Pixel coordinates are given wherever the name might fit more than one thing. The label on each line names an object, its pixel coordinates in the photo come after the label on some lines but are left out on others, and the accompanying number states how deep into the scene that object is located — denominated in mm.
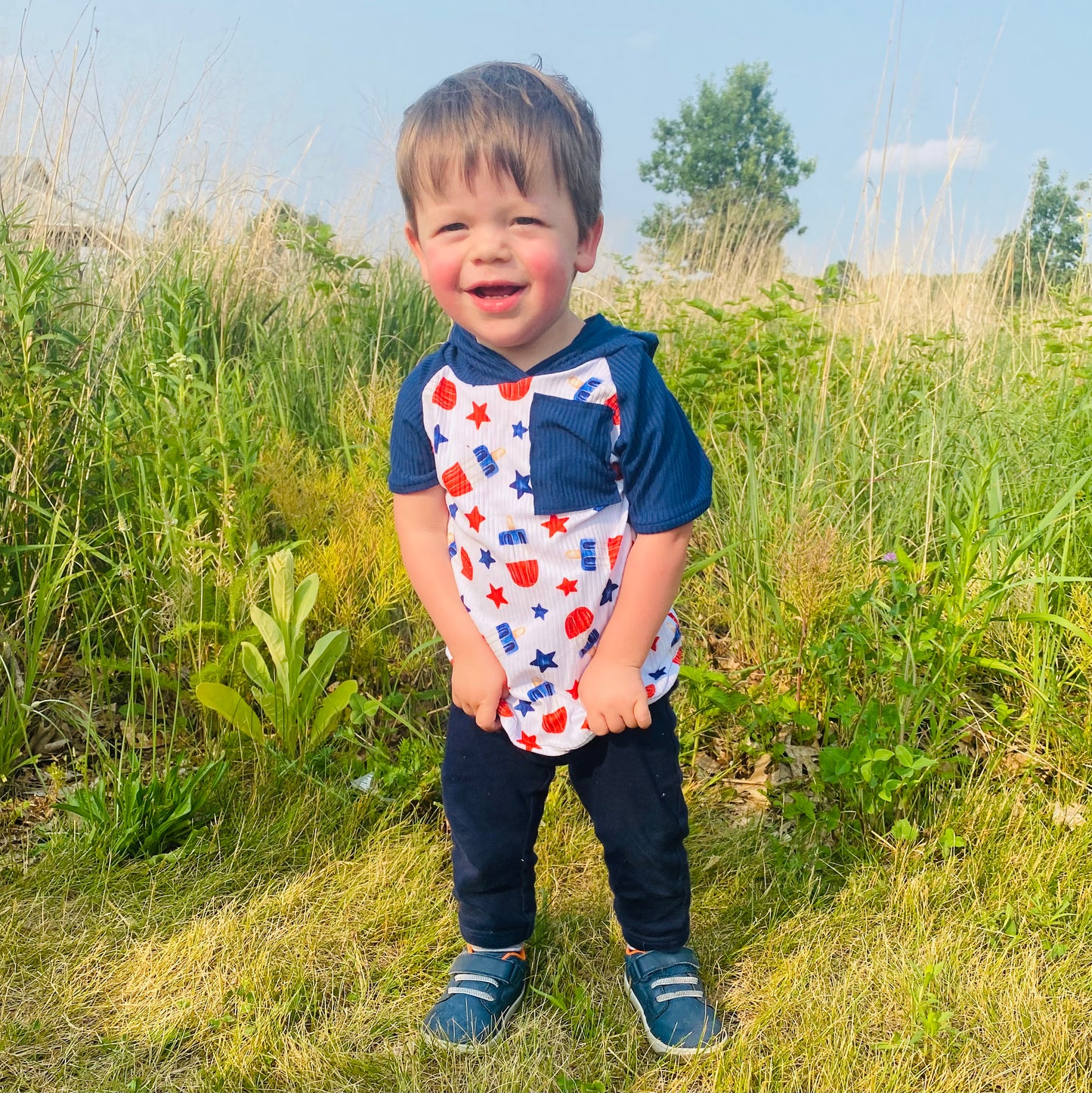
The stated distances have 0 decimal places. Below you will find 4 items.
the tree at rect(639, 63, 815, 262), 40594
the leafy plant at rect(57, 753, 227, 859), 2068
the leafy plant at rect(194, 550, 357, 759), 2262
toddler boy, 1436
